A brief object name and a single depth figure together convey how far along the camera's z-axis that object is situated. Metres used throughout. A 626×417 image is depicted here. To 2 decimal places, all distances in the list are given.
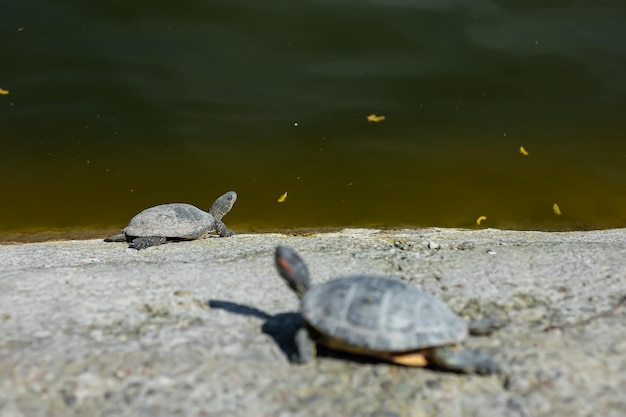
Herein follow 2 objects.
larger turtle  2.80
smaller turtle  5.69
